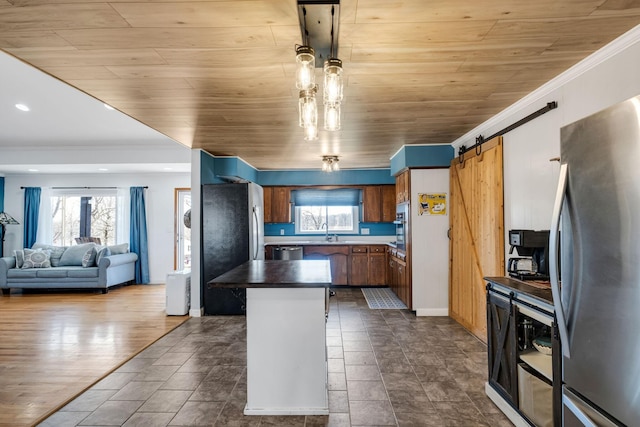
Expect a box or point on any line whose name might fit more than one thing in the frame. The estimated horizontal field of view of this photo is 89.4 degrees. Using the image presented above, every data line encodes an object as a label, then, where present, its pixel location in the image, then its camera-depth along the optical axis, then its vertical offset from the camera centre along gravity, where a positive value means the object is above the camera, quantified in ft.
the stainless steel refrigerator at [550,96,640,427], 3.60 -0.59
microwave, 15.37 -0.18
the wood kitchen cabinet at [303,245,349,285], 20.59 -2.22
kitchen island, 7.22 -2.91
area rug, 16.04 -4.23
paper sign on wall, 14.56 +0.77
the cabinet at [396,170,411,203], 14.94 +1.64
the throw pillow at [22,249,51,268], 20.06 -2.20
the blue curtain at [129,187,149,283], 23.18 -0.81
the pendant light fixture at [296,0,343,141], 4.74 +2.39
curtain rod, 23.82 +2.59
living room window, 23.99 +0.48
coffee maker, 7.56 -0.85
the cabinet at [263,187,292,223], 21.93 +1.32
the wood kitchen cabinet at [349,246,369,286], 20.53 -2.93
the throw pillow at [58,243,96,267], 20.77 -2.00
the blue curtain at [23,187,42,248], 23.47 +0.77
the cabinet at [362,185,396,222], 21.62 +1.19
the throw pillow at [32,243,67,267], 20.89 -1.77
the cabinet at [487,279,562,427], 5.66 -2.76
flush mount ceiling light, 16.69 +3.00
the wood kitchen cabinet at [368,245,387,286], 20.47 -2.81
